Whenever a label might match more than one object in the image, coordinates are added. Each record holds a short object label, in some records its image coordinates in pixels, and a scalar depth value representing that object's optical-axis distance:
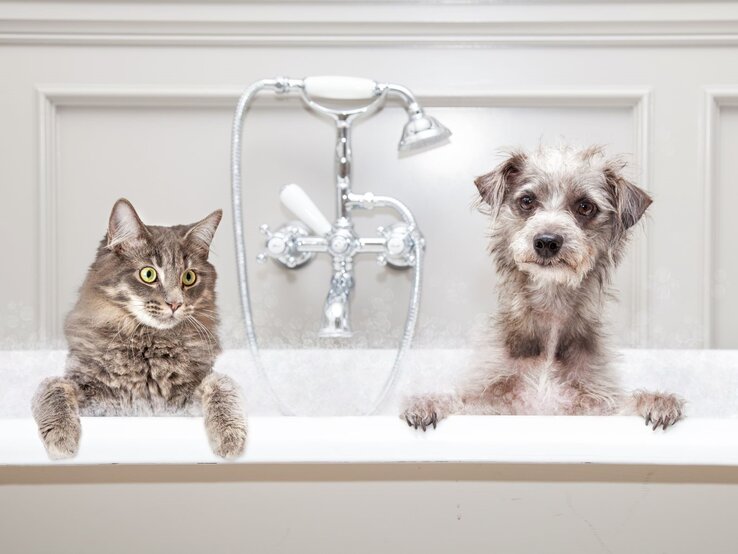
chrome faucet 1.91
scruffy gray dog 1.35
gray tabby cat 1.30
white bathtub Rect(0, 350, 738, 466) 1.05
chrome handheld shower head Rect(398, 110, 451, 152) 1.83
